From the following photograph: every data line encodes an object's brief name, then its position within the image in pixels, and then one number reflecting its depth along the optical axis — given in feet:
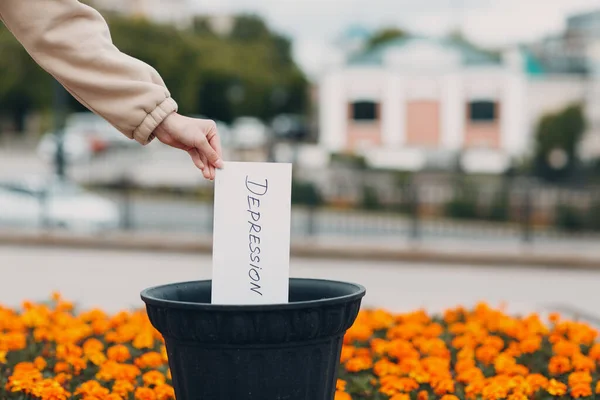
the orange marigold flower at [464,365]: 12.69
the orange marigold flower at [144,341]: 13.98
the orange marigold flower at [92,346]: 13.02
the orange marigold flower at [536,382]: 11.46
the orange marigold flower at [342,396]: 11.09
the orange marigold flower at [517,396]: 10.79
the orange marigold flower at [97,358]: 12.59
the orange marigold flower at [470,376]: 12.02
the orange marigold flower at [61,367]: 12.55
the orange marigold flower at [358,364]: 12.92
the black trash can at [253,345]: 7.69
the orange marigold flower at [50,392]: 10.27
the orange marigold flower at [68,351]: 13.07
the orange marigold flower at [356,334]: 15.33
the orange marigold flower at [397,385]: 11.62
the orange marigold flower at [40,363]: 12.71
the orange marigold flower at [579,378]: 11.53
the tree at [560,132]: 163.32
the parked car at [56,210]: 52.90
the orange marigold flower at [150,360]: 13.00
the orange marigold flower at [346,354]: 13.76
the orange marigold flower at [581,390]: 11.41
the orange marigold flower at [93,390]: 10.71
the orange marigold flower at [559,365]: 12.85
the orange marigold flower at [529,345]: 14.15
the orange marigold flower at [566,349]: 13.57
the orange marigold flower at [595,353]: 13.88
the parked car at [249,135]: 154.87
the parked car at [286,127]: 199.67
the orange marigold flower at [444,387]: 11.57
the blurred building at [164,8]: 350.84
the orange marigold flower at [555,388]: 11.09
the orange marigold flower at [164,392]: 10.98
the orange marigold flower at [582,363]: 12.69
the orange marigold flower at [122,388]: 11.04
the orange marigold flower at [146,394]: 10.96
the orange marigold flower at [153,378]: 11.66
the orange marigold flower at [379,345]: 14.11
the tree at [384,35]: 297.94
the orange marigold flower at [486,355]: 13.78
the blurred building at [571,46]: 213.05
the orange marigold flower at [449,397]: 10.91
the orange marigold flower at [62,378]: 11.80
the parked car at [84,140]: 124.77
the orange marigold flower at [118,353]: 13.22
